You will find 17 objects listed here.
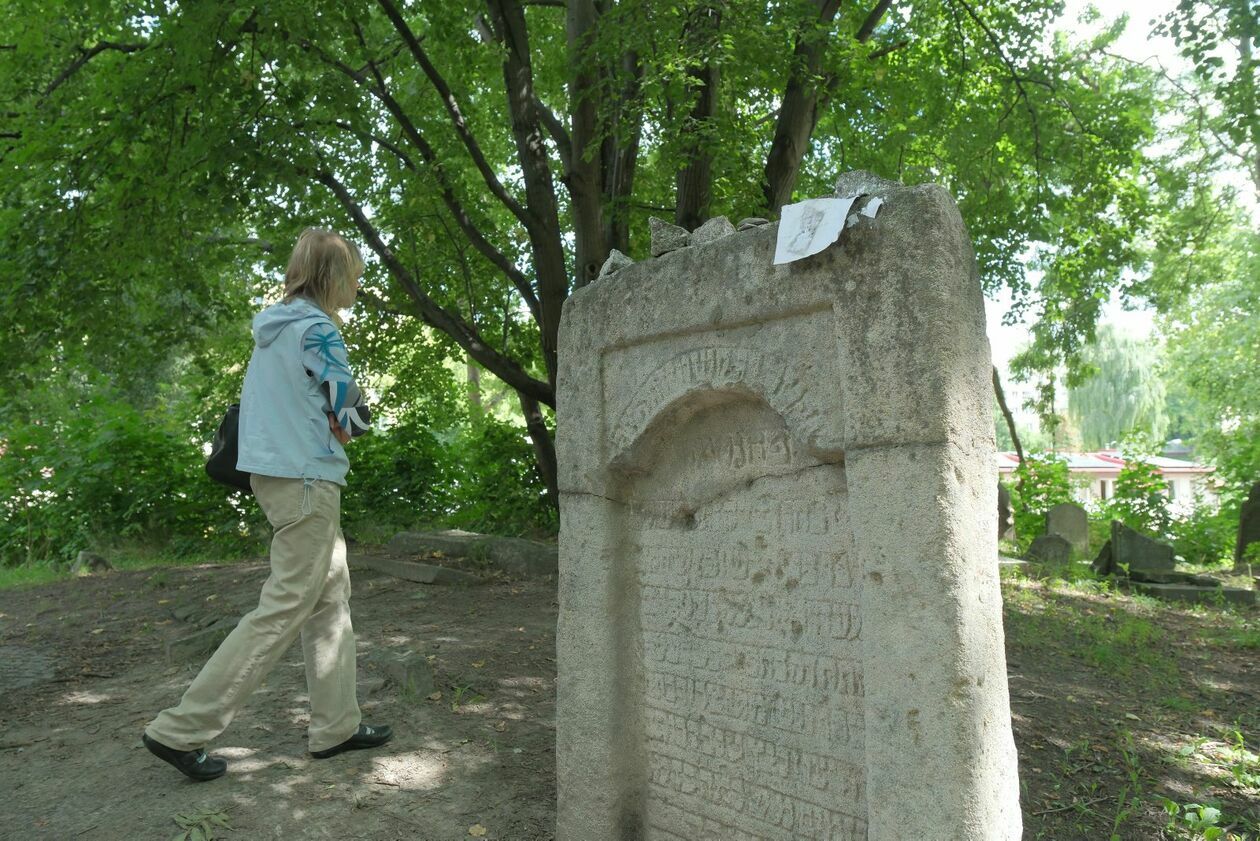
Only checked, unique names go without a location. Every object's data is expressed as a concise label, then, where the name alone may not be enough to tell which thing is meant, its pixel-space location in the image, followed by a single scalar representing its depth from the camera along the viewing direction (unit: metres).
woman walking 2.85
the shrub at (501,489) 9.44
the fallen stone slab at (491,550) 6.93
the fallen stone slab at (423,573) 6.25
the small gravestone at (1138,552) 8.52
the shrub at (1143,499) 10.59
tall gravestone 2.03
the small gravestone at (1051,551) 9.38
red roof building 11.48
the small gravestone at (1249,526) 9.18
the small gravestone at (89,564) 7.77
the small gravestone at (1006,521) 11.07
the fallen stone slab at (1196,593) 7.68
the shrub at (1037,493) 11.21
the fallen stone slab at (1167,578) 8.33
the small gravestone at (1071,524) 10.51
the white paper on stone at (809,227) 2.20
